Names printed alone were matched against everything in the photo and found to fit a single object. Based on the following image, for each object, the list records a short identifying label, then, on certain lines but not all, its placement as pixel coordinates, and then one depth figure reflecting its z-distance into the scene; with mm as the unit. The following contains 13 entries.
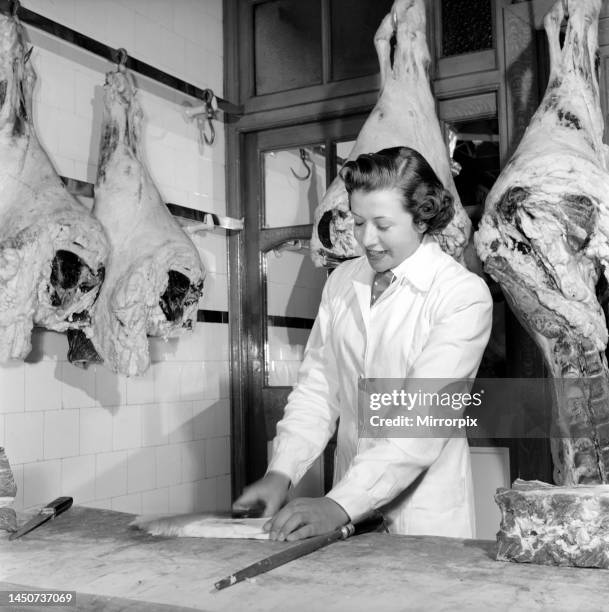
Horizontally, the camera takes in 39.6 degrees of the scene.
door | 4113
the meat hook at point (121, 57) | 3455
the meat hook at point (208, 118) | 3971
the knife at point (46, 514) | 1951
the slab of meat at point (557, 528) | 1528
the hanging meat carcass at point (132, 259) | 3039
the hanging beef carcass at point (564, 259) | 2568
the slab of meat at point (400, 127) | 3057
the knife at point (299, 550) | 1446
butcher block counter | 1324
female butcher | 2203
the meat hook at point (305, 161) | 4113
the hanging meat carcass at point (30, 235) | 2736
